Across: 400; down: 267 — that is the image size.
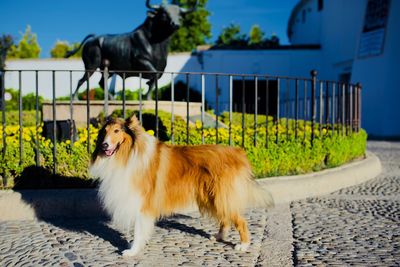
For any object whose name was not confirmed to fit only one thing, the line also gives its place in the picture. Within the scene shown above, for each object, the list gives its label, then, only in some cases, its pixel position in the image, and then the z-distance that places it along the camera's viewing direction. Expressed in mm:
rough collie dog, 4250
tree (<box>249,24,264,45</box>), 48759
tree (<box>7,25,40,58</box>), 48706
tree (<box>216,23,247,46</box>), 45406
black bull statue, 10047
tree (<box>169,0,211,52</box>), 38281
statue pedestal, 9945
